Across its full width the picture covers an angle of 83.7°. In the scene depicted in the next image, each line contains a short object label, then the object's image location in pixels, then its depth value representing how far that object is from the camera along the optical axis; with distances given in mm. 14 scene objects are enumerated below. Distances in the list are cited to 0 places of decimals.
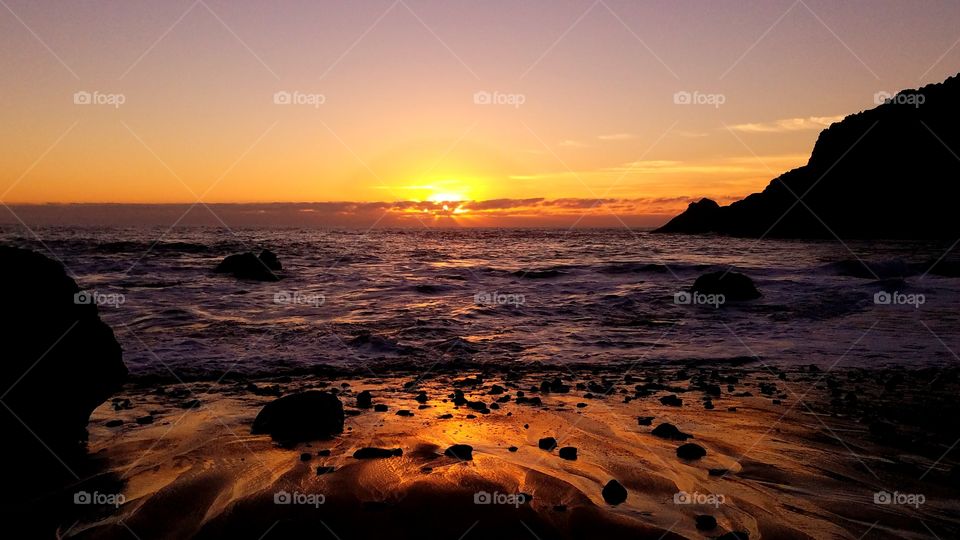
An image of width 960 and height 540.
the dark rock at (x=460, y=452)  5828
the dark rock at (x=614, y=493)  4879
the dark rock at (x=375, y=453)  5832
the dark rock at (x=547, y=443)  6327
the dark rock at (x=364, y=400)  8206
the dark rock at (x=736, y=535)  4180
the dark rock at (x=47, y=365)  5723
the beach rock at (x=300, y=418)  6641
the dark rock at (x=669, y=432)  6699
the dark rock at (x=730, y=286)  20750
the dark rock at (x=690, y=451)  6035
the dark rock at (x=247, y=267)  28348
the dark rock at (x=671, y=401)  8327
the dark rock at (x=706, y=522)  4426
